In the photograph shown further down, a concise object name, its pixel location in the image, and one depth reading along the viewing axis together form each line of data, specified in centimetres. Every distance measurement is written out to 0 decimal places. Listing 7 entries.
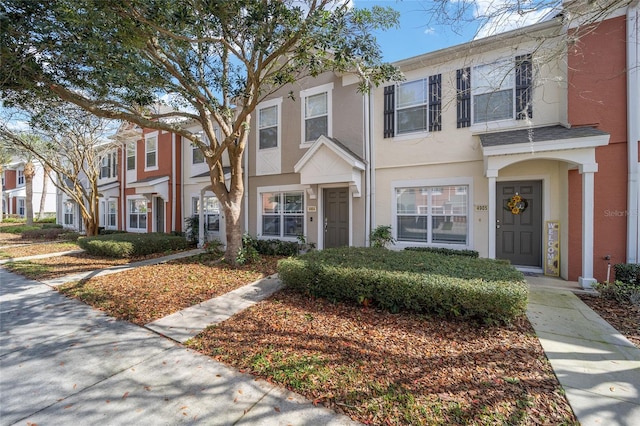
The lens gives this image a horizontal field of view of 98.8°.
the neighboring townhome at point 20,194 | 3197
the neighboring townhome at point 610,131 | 584
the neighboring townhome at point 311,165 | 860
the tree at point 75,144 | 1168
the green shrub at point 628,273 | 550
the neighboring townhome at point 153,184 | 1366
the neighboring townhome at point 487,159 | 629
